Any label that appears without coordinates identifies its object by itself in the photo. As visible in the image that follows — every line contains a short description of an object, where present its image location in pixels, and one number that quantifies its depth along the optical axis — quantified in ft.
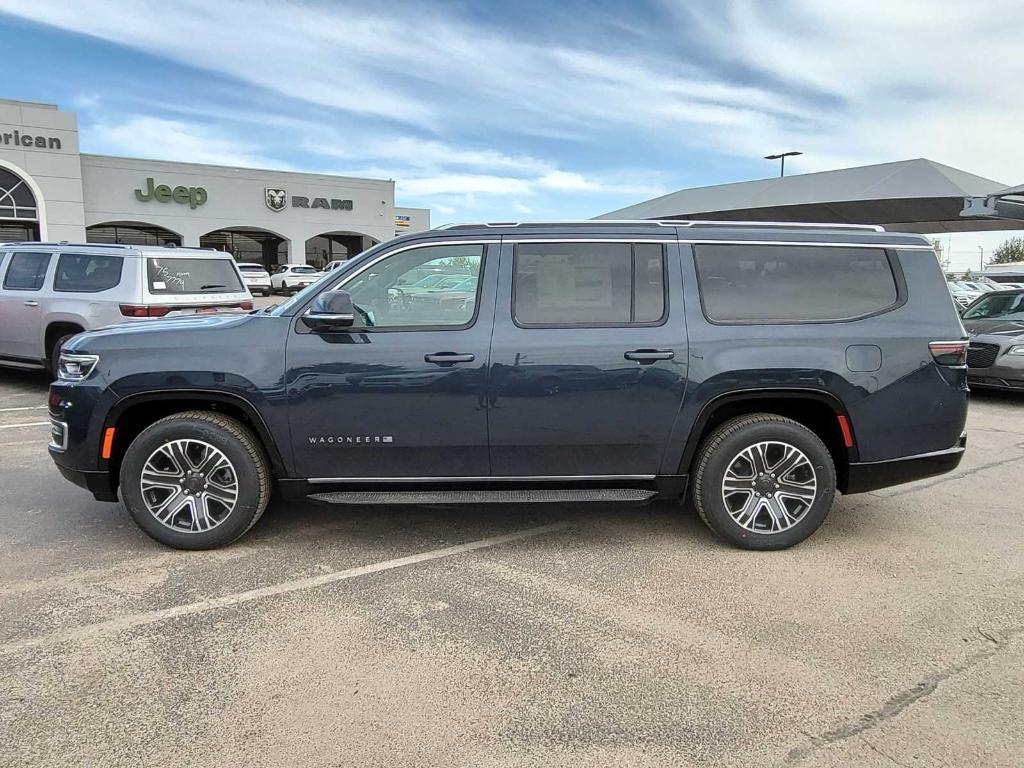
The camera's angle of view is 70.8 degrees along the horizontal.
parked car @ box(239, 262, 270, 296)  106.22
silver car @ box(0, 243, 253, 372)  27.48
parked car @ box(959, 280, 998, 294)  95.96
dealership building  106.32
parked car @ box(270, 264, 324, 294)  117.19
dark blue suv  13.10
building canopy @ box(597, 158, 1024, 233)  70.64
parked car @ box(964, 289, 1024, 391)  29.55
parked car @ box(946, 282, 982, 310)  79.56
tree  263.29
